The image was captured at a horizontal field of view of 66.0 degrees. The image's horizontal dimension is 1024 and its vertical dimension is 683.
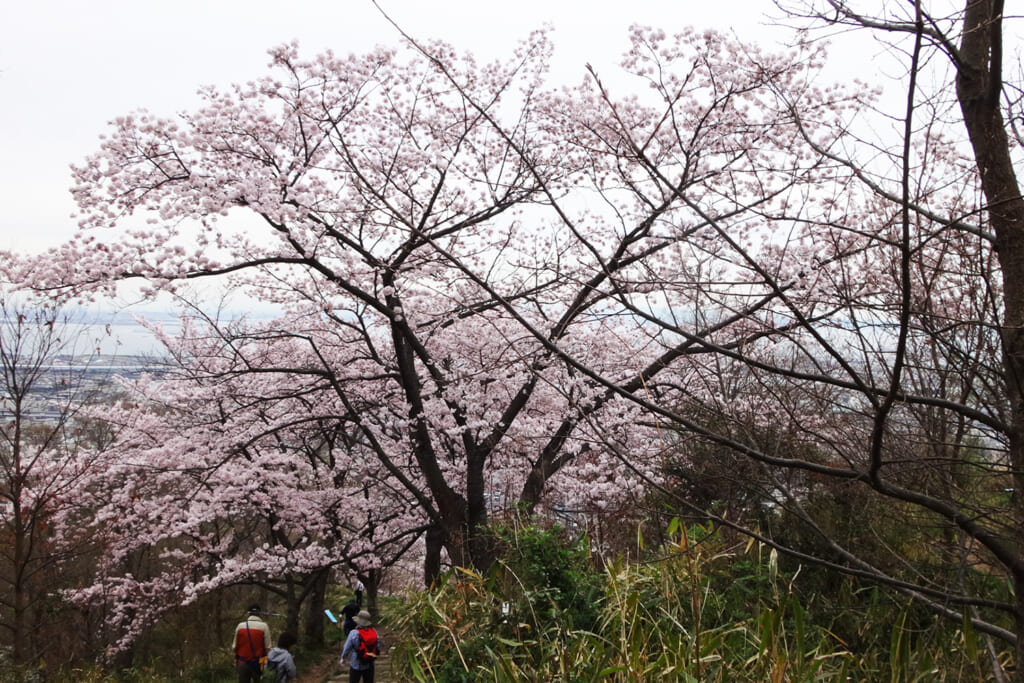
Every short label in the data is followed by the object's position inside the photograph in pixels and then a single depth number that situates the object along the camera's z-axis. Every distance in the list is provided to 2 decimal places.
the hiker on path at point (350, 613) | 8.97
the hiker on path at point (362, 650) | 8.07
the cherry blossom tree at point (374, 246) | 8.61
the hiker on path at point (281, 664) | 9.29
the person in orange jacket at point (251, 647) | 9.12
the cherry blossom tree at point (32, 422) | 9.12
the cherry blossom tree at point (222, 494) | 12.13
